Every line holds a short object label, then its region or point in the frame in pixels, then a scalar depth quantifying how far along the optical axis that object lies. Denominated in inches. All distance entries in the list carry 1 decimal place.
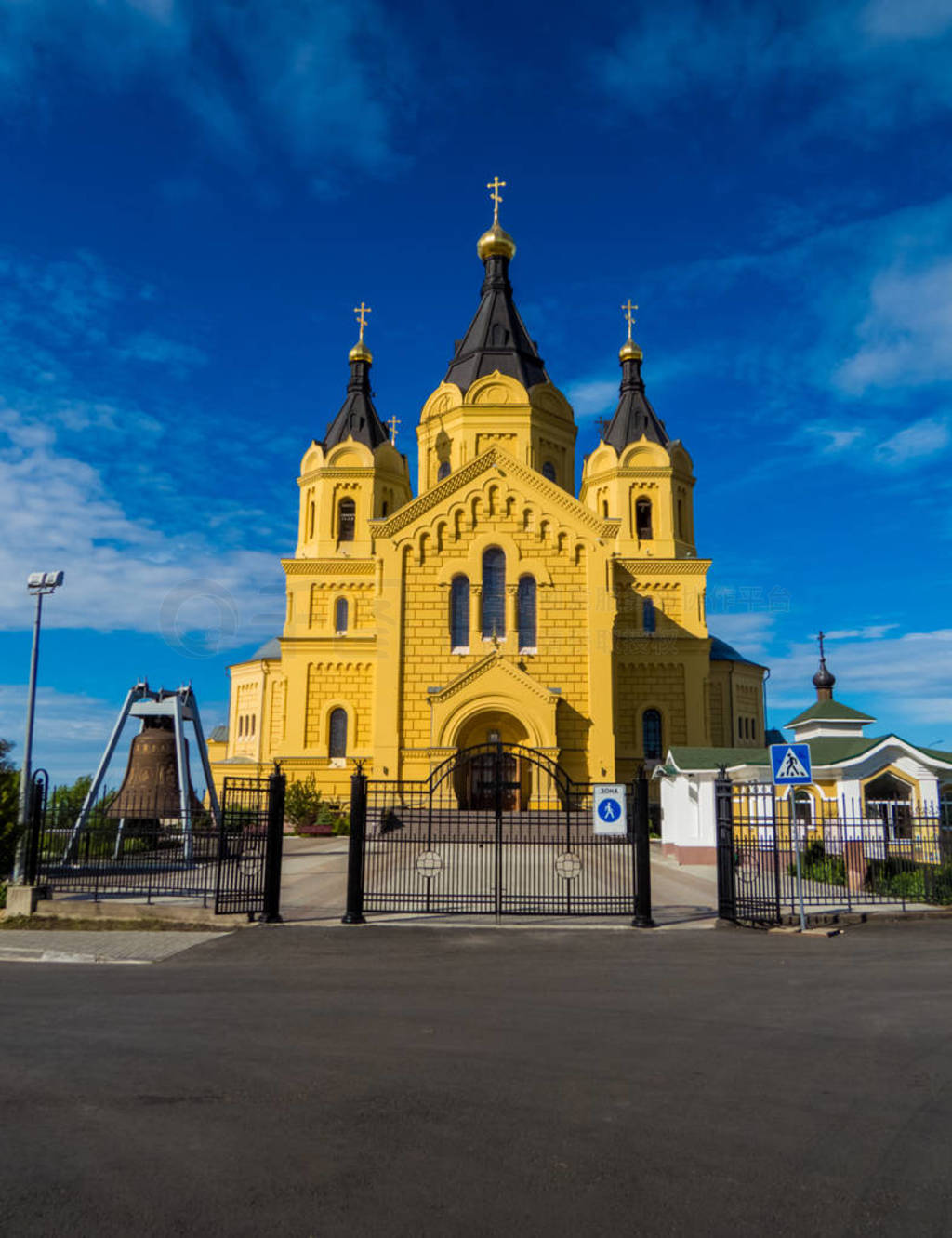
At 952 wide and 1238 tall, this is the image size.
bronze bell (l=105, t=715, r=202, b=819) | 943.7
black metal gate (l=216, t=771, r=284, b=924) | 547.8
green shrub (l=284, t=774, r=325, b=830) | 1295.5
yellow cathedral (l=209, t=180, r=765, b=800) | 1256.8
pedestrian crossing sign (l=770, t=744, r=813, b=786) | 538.3
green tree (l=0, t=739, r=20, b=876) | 617.0
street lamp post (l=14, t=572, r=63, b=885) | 620.1
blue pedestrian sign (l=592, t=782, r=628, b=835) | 579.5
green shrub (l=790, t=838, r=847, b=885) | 696.7
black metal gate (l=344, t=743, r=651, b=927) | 550.0
